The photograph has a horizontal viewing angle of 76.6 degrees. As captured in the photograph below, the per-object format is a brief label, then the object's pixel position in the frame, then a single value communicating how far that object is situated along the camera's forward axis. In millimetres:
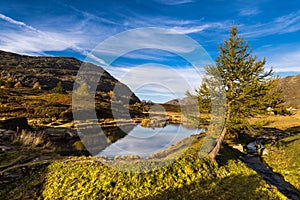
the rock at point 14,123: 20234
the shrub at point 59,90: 73062
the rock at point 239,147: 22920
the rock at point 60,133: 23522
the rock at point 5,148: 13323
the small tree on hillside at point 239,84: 14203
